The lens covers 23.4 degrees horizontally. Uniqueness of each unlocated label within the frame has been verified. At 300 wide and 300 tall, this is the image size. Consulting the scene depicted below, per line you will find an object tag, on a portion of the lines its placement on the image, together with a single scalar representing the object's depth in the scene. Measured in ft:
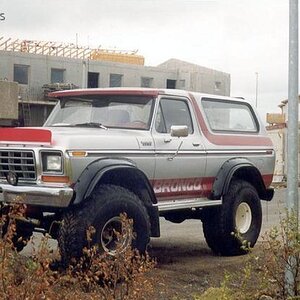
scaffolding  167.02
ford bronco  22.43
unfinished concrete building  157.89
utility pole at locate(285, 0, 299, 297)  17.67
